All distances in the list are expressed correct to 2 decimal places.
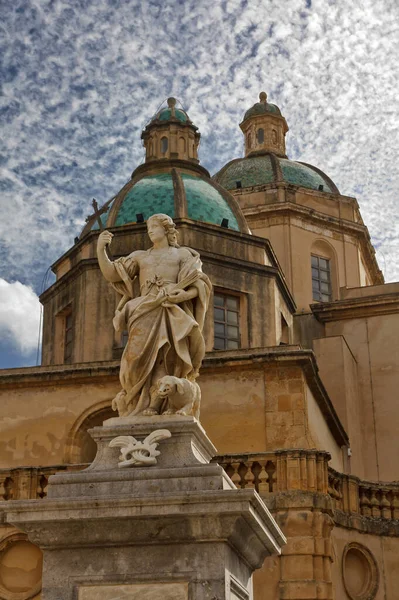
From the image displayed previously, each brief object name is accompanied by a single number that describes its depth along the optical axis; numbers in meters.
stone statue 10.10
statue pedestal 8.73
